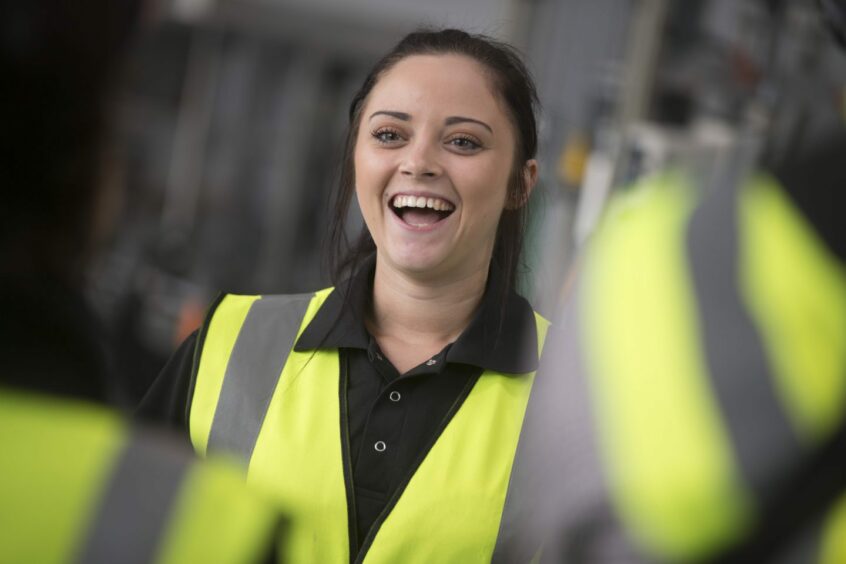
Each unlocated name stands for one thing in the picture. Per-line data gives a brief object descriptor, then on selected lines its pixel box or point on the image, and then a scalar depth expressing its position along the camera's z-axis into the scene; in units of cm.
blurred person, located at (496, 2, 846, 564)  131
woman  228
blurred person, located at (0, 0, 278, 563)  157
